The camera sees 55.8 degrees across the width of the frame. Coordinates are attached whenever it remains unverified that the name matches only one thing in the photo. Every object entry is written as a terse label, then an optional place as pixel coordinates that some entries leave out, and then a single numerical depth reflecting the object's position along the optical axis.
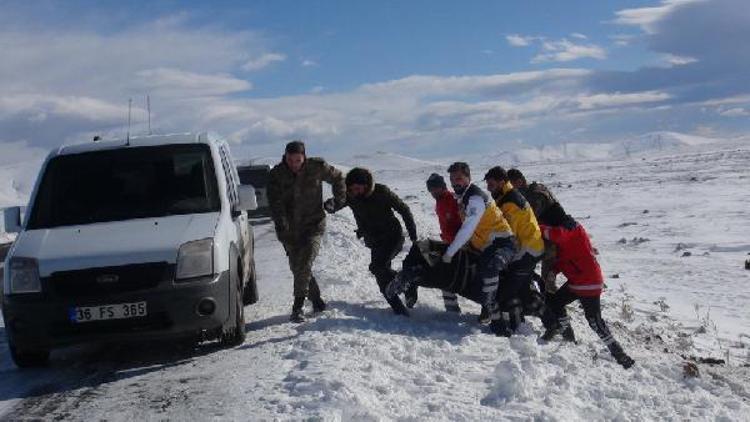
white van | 5.43
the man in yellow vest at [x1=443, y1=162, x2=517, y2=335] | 6.67
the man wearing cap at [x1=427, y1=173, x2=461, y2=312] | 7.30
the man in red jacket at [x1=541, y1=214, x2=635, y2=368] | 6.66
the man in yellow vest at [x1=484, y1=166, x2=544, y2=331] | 6.90
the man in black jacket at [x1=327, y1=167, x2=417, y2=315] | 7.46
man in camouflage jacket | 7.26
